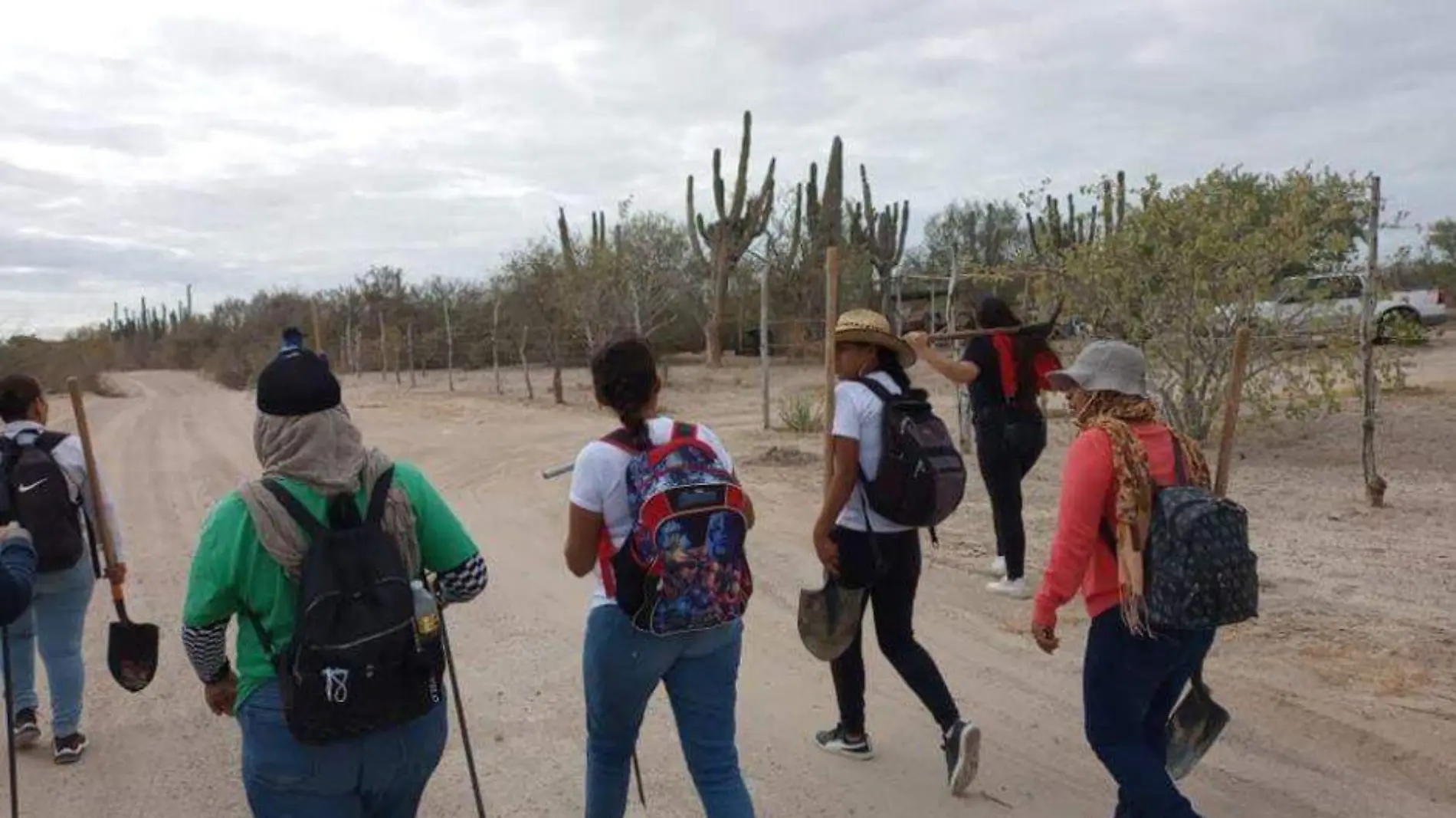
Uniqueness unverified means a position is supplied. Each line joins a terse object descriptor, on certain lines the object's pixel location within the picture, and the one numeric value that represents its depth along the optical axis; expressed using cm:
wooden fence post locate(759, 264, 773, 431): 1425
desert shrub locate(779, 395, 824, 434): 1393
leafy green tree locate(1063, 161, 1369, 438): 970
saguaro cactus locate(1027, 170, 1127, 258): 1157
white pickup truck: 1018
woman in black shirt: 574
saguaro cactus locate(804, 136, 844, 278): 3111
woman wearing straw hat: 369
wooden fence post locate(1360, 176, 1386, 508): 827
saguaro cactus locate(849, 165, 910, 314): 3266
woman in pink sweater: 293
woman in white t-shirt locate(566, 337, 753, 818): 278
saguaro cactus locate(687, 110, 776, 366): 3002
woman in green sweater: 231
